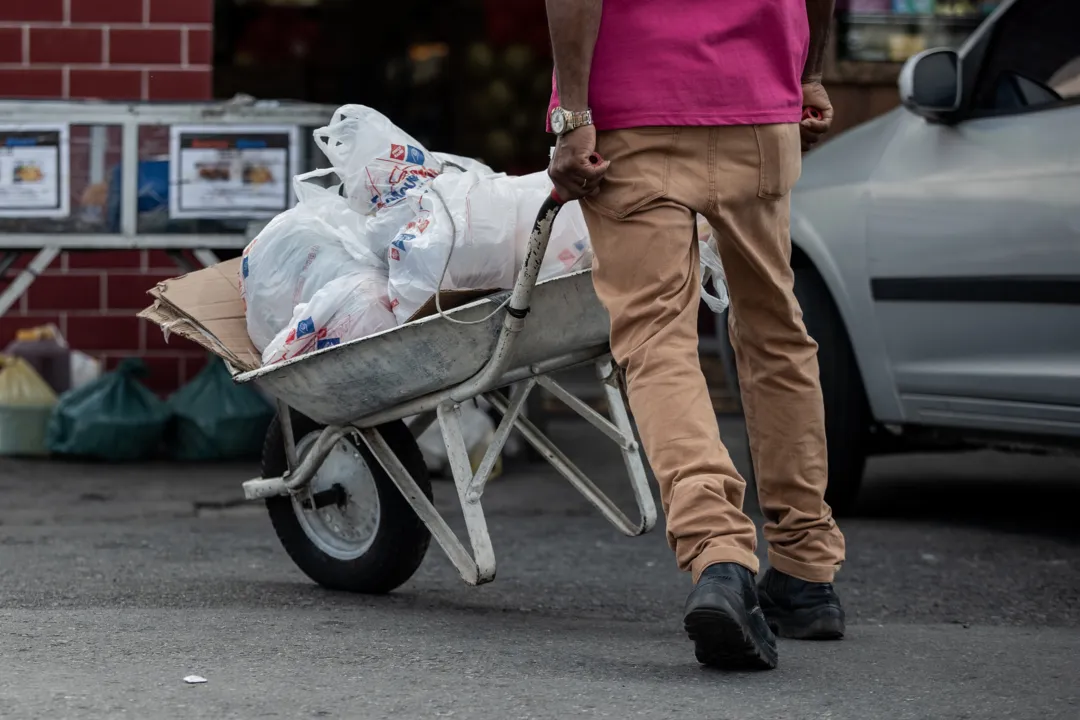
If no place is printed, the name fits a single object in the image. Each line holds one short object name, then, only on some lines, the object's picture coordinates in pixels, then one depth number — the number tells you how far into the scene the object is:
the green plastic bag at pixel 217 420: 13.53
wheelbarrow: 7.37
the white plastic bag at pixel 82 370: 14.71
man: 6.39
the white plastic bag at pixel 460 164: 8.10
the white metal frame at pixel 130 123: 12.82
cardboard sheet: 7.97
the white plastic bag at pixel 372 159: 7.91
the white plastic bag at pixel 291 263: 7.98
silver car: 9.62
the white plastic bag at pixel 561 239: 7.59
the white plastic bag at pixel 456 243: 7.43
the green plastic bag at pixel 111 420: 13.36
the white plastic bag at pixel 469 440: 12.67
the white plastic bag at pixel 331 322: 7.65
